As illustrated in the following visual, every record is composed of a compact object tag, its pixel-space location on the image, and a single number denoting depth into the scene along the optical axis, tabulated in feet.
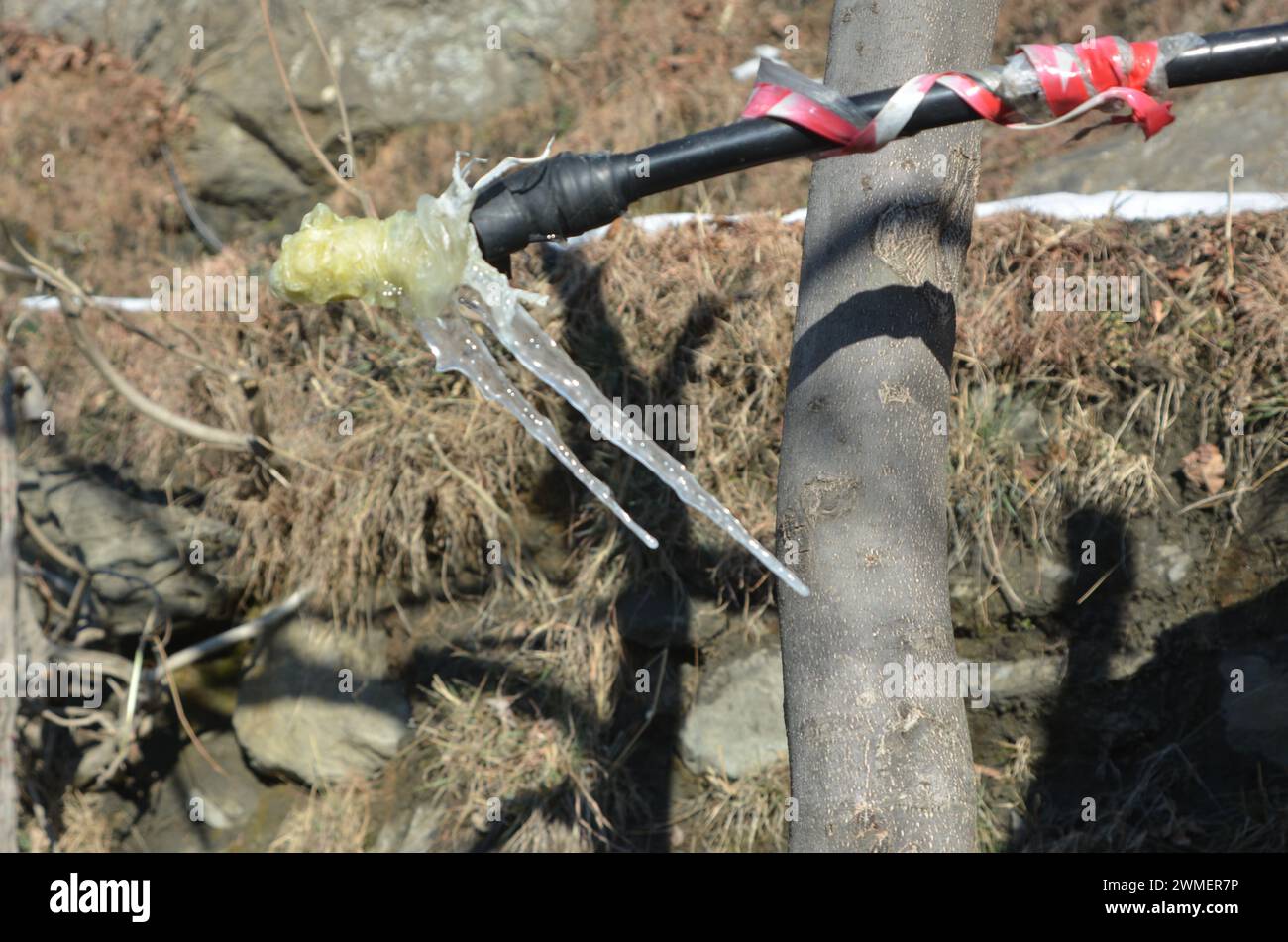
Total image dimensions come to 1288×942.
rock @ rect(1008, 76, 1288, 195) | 14.67
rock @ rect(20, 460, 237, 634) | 15.99
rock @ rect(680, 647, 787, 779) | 13.12
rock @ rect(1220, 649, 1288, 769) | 11.50
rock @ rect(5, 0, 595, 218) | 20.39
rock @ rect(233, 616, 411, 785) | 14.76
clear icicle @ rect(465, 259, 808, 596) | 6.82
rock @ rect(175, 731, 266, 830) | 15.40
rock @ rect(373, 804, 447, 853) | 13.76
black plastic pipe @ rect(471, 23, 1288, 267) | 5.66
